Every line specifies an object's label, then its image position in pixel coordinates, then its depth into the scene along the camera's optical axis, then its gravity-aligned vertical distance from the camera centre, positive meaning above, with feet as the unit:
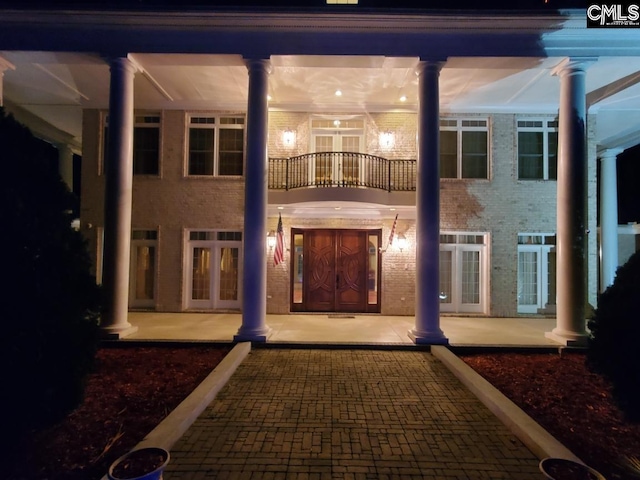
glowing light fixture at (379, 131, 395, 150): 39.24 +11.68
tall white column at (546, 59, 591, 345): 27.55 +3.33
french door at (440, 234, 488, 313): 39.78 -2.04
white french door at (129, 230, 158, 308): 39.70 -1.77
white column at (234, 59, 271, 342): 27.63 +2.90
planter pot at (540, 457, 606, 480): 10.85 -6.45
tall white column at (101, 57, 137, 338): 28.37 +3.24
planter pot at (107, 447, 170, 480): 10.13 -6.44
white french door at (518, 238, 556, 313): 39.40 -2.80
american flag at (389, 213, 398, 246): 37.42 +1.94
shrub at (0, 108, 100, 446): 10.91 -1.39
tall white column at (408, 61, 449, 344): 27.61 +3.12
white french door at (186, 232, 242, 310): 39.68 -2.79
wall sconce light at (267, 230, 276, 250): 38.83 +1.05
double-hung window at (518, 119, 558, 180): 39.65 +11.29
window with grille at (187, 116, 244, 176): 40.19 +11.11
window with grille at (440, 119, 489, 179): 40.09 +11.13
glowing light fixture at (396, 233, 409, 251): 38.78 +1.08
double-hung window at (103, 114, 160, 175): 39.96 +11.12
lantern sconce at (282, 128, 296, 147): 39.42 +11.82
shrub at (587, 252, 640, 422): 11.54 -2.67
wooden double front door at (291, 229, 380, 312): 39.11 -2.25
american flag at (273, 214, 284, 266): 35.50 +0.40
